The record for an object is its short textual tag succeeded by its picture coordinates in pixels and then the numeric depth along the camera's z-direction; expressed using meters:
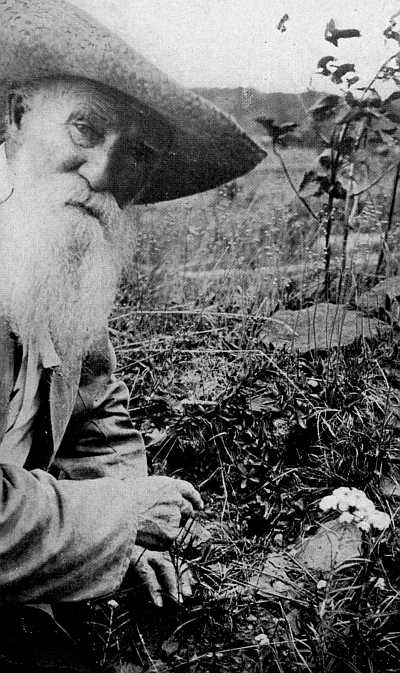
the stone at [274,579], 2.10
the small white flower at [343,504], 1.99
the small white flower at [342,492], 2.03
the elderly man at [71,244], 1.63
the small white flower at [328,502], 1.97
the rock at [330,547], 2.17
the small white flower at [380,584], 2.00
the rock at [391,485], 2.39
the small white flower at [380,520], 1.87
